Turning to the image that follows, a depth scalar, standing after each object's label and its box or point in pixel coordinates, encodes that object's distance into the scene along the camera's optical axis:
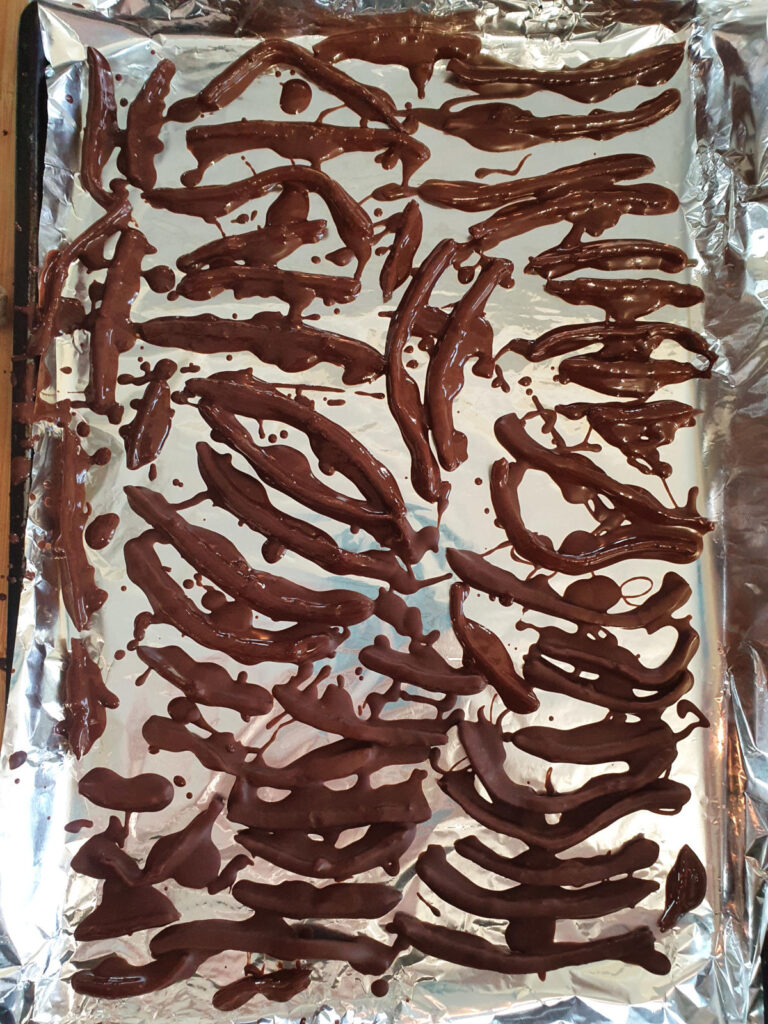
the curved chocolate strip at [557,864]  0.34
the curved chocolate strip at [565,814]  0.34
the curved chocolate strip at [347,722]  0.34
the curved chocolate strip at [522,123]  0.36
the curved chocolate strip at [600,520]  0.35
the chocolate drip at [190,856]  0.33
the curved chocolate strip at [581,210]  0.36
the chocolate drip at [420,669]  0.34
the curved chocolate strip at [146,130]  0.36
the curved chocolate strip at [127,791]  0.34
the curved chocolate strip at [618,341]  0.36
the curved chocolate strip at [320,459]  0.35
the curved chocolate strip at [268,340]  0.35
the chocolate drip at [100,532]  0.34
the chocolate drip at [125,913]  0.33
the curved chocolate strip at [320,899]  0.33
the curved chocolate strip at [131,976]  0.33
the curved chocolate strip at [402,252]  0.35
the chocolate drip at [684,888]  0.34
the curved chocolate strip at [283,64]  0.36
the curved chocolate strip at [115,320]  0.35
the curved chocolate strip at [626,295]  0.36
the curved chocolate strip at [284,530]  0.35
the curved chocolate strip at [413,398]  0.35
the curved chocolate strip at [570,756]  0.34
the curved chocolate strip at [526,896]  0.33
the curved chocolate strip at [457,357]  0.35
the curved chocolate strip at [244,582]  0.34
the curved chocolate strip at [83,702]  0.34
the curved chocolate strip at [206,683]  0.34
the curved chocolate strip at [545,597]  0.35
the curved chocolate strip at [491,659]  0.34
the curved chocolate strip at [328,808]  0.34
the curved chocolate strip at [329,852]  0.33
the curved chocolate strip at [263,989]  0.33
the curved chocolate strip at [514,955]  0.33
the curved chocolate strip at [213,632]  0.34
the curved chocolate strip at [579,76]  0.36
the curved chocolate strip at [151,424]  0.35
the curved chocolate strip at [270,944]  0.33
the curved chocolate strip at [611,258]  0.36
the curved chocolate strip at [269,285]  0.35
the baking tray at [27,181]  0.35
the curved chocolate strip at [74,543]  0.34
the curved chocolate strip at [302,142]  0.36
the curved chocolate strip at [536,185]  0.36
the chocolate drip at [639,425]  0.35
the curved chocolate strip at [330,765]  0.34
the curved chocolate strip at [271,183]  0.36
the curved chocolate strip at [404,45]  0.36
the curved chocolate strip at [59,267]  0.35
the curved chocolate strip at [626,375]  0.35
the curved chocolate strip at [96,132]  0.35
